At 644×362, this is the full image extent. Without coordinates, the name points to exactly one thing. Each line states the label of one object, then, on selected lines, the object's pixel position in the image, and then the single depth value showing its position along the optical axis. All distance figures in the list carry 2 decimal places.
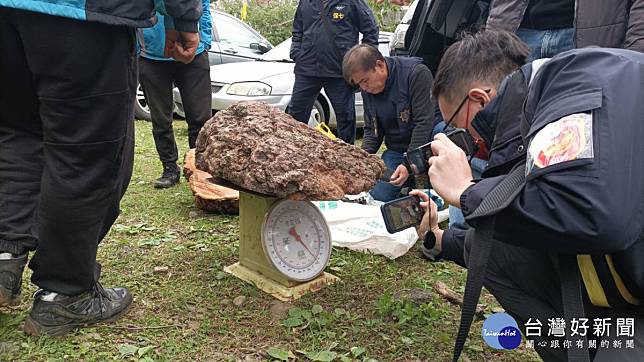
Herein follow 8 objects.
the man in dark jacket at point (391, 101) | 3.77
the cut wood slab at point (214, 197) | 3.72
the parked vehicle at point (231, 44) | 8.32
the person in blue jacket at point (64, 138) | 1.90
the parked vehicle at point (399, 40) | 5.47
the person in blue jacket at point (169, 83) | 4.15
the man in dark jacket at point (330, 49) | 5.05
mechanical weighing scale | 2.57
